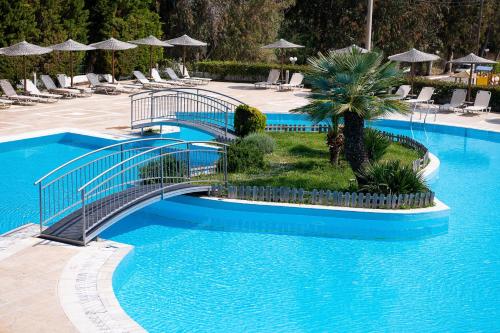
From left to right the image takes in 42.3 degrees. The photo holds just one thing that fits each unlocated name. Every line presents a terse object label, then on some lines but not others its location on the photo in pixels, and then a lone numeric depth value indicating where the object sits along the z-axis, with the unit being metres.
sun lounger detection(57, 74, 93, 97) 28.58
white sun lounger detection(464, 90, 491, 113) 25.58
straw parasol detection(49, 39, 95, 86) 27.27
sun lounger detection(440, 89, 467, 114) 26.31
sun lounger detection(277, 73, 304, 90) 31.55
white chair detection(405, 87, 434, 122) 26.38
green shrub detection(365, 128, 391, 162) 16.02
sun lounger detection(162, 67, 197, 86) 32.97
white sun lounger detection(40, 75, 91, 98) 27.80
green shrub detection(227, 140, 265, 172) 15.28
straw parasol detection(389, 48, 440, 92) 25.90
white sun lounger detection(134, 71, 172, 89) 31.42
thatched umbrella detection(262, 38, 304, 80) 32.12
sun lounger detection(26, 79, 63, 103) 26.53
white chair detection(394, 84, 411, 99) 27.56
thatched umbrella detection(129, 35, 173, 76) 31.61
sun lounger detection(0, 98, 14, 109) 24.58
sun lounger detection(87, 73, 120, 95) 29.78
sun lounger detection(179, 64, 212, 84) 34.29
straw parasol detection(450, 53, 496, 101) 25.61
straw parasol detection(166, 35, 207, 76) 32.75
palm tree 13.50
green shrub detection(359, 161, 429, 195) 13.45
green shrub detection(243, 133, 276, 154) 16.74
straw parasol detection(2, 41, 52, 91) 24.50
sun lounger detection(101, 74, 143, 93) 30.25
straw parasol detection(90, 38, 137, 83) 29.00
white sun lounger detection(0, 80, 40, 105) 25.33
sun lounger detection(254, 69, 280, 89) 32.72
